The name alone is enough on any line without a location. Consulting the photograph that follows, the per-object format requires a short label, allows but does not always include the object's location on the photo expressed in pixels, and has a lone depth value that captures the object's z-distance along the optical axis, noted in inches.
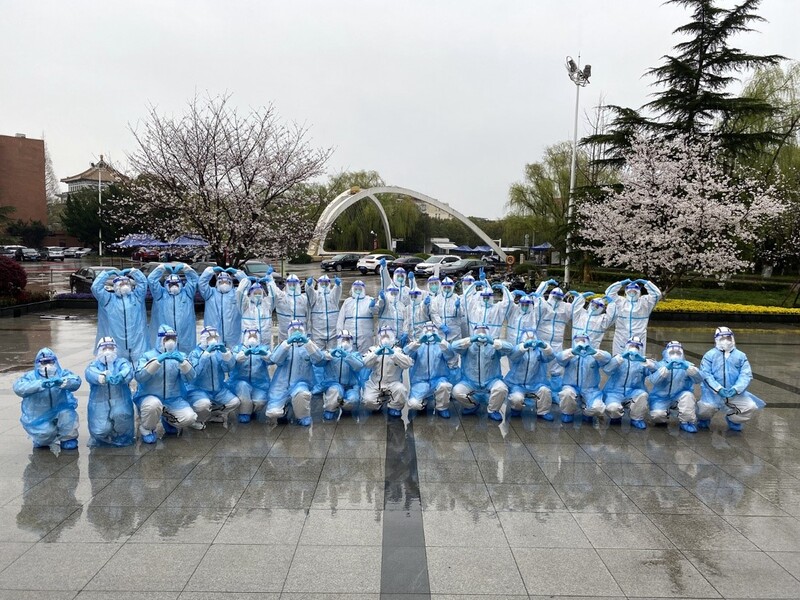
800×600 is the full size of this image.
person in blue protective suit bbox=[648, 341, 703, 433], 287.3
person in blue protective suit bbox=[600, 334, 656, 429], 290.4
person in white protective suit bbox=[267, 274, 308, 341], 349.4
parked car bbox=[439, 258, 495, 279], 1250.4
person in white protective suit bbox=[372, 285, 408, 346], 357.7
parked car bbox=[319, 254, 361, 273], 1466.5
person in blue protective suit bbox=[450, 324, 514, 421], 295.6
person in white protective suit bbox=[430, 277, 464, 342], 379.2
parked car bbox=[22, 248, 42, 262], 1769.2
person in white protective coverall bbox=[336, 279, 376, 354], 348.2
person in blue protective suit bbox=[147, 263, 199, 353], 338.6
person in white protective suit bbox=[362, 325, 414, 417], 290.8
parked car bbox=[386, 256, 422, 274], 1389.0
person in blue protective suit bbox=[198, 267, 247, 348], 349.1
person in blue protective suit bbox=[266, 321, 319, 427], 281.9
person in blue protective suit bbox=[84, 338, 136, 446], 247.1
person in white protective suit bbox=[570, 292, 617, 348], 353.1
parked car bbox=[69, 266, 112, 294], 798.5
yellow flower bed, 703.7
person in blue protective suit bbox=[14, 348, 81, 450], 241.1
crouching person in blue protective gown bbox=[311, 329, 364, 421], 293.1
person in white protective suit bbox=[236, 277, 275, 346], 333.4
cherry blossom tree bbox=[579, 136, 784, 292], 708.0
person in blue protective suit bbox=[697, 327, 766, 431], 286.2
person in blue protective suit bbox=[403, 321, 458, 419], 299.6
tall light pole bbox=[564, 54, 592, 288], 953.5
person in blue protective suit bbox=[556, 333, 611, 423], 294.4
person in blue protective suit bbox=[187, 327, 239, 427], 275.7
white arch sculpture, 1729.8
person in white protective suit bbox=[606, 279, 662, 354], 378.9
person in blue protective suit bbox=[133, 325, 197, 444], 255.4
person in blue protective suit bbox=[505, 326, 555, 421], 297.1
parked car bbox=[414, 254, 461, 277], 1270.9
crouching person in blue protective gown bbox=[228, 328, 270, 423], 284.5
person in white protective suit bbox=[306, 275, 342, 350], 360.2
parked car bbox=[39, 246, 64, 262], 1808.6
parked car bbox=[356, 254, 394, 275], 1414.9
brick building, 2073.1
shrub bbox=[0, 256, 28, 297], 677.3
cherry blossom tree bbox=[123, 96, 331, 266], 664.4
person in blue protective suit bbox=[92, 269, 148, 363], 313.0
